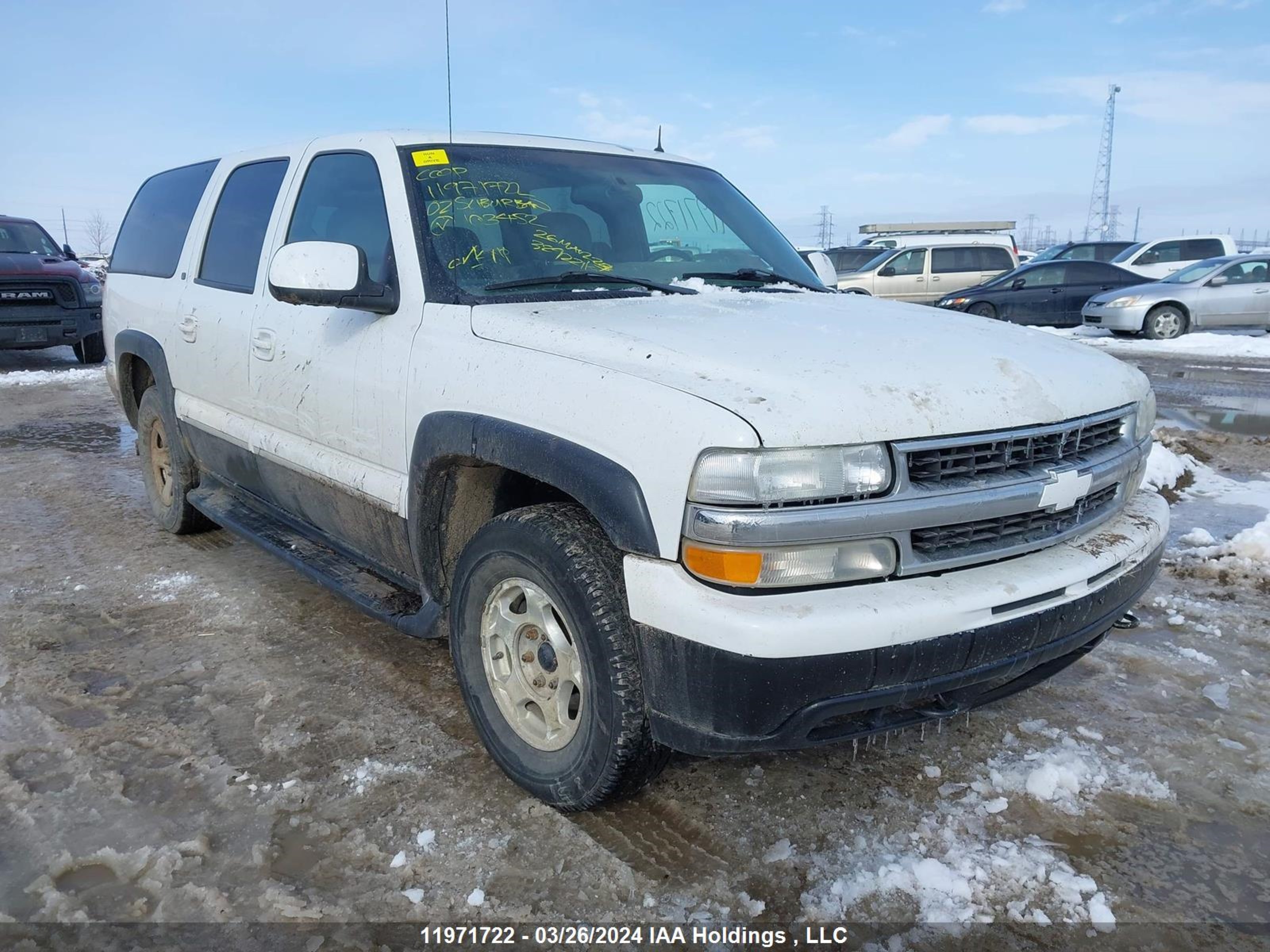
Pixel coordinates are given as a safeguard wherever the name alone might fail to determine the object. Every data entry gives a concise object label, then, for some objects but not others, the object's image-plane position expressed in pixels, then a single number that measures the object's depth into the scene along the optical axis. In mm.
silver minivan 19250
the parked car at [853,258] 23188
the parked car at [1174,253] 19531
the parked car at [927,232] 29516
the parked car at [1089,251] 21250
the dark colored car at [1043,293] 16641
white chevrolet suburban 2035
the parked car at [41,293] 11219
